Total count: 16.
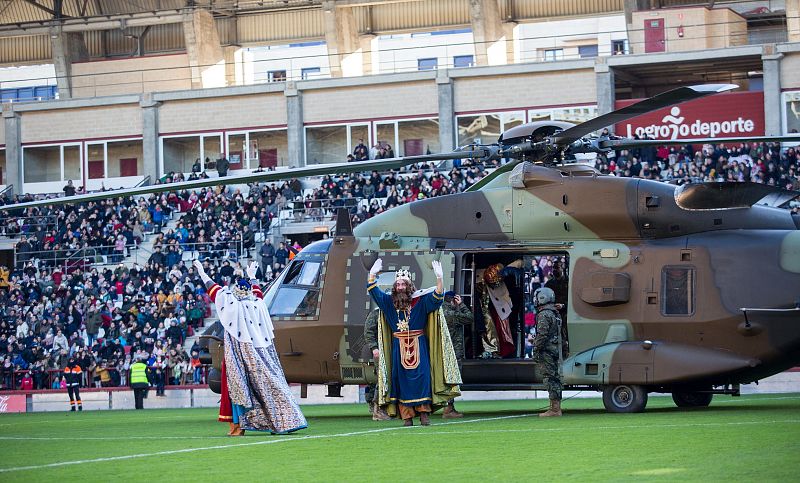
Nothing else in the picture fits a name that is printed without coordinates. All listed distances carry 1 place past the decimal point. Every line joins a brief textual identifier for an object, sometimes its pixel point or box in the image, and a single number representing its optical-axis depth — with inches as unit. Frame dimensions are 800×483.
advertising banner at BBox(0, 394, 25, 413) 1266.0
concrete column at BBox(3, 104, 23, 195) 2055.9
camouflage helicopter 668.1
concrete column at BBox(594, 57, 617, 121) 1740.9
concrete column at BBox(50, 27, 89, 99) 2130.9
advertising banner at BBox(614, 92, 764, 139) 1675.7
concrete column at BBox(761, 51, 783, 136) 1663.4
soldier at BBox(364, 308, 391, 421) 638.5
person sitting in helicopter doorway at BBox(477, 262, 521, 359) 740.0
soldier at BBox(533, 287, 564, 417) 661.3
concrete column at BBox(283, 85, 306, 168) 1910.7
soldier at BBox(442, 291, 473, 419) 698.2
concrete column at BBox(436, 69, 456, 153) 1830.7
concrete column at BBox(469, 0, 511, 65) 1918.1
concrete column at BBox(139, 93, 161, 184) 1983.3
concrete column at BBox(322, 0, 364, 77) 1989.4
